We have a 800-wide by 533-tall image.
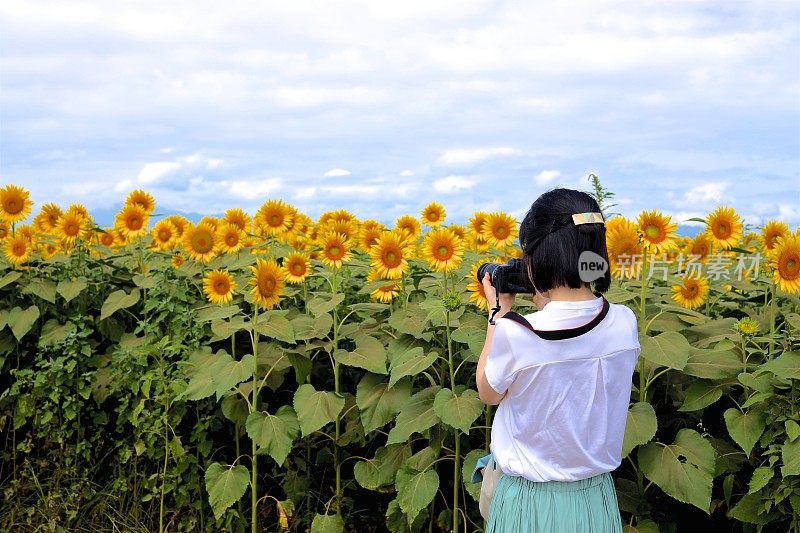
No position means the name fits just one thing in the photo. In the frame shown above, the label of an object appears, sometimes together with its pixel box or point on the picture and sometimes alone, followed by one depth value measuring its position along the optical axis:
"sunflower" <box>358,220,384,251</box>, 4.46
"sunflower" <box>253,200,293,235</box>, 4.83
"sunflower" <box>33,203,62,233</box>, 5.58
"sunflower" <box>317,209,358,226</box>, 5.22
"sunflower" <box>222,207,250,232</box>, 5.12
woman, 2.28
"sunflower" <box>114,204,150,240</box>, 5.31
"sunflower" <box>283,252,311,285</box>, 4.14
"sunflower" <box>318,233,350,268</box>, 4.00
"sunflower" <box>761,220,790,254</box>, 4.00
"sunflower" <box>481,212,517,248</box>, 4.31
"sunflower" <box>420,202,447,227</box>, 4.90
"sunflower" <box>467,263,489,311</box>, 3.52
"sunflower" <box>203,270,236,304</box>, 4.33
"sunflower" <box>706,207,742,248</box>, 4.02
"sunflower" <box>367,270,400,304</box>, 4.10
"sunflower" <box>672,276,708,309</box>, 4.22
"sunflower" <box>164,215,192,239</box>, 5.34
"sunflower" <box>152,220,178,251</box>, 5.27
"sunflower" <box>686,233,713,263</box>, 4.61
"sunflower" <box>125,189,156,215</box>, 5.52
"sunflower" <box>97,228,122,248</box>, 5.87
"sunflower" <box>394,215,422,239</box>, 4.67
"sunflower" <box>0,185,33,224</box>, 5.52
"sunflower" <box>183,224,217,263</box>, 4.71
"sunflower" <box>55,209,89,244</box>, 5.25
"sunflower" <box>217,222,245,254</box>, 4.78
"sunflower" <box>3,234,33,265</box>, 5.10
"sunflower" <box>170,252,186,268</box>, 5.23
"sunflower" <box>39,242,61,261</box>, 5.58
